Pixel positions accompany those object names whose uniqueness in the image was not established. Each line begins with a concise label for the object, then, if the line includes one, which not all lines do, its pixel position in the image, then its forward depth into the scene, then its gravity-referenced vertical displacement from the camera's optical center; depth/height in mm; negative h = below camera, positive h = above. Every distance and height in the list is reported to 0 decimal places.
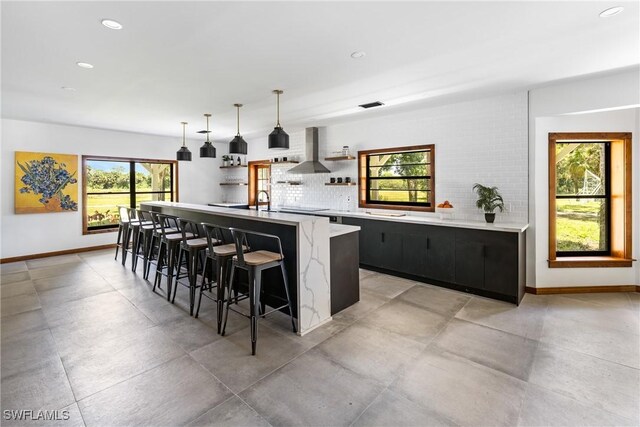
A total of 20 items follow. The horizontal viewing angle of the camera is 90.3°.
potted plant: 4156 +113
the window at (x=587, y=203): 4195 +87
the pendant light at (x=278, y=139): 3820 +852
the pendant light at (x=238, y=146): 4410 +889
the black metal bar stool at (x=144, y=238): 4688 -424
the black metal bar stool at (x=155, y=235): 4310 -342
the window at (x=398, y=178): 5180 +562
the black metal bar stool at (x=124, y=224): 5547 -238
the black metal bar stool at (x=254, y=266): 2684 -500
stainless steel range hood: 6242 +1143
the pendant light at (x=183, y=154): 5461 +963
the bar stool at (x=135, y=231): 4957 -333
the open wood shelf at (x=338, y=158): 5823 +973
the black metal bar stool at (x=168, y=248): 3911 -494
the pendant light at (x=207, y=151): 5137 +968
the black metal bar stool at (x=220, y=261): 3064 -512
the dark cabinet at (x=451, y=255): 3758 -606
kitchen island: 2980 -505
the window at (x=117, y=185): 6668 +565
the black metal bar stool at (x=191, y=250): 3434 -459
